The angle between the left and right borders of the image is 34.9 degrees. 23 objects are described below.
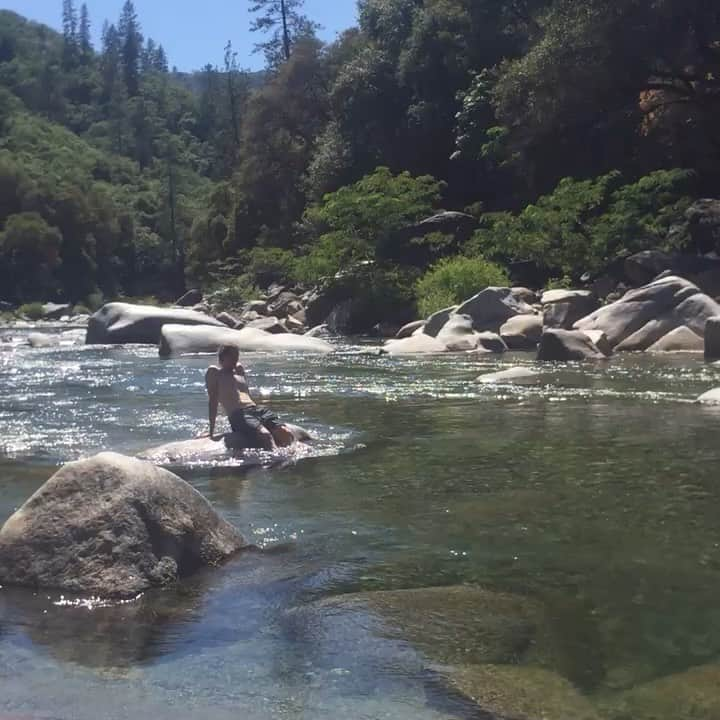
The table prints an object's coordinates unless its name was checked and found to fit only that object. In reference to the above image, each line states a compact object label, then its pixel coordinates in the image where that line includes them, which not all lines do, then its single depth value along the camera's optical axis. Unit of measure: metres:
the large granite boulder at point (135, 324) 24.20
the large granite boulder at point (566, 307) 20.64
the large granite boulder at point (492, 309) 21.45
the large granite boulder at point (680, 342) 17.97
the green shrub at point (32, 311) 49.28
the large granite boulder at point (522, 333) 20.08
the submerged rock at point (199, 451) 8.80
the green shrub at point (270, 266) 32.56
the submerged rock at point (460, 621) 4.39
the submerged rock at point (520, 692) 3.81
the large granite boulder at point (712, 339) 16.20
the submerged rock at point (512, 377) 14.10
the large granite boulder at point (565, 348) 17.08
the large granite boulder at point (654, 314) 18.52
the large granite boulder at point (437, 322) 21.19
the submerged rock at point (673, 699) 3.79
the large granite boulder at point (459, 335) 19.73
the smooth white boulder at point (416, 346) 19.64
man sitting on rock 9.30
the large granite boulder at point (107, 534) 5.24
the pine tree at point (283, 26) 56.69
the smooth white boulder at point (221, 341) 21.12
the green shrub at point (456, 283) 25.17
